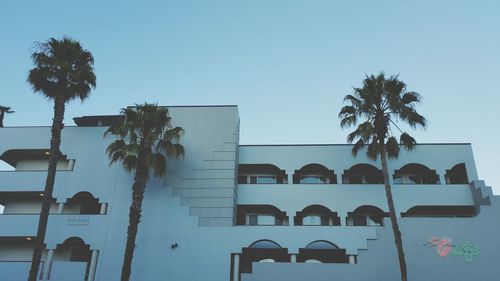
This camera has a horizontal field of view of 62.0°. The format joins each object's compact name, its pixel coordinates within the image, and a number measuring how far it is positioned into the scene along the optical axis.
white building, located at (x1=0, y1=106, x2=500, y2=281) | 24.33
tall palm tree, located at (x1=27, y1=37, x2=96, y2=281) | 23.48
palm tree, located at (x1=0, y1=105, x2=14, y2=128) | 32.84
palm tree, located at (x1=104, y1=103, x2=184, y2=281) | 25.03
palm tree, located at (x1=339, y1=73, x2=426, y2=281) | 24.66
